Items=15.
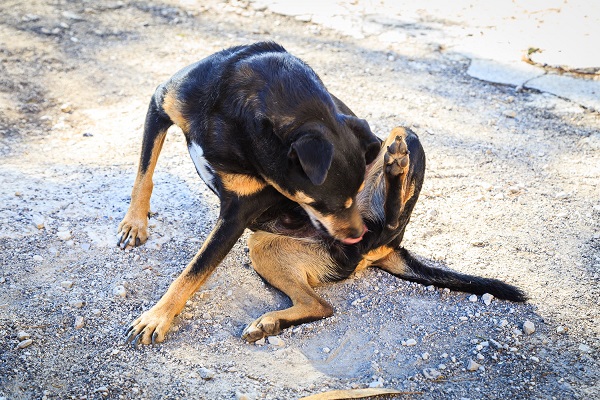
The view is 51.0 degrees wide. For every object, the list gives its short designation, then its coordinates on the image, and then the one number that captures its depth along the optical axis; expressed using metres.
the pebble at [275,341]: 3.44
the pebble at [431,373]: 3.24
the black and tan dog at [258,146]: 3.26
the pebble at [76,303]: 3.54
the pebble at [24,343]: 3.20
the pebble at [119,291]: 3.68
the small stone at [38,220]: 4.09
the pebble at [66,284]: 3.67
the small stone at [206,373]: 3.14
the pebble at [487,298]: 3.74
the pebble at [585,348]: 3.40
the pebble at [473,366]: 3.29
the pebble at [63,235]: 4.04
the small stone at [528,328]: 3.52
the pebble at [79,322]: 3.41
